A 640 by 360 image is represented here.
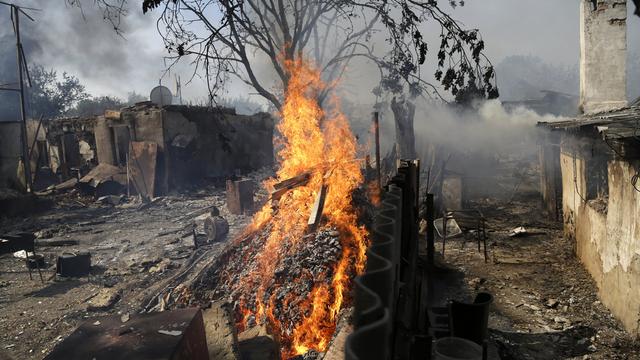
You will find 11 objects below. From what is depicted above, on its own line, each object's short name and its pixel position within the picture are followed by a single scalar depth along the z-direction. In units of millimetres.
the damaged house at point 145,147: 18266
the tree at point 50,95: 39688
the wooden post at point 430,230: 4824
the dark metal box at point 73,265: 9516
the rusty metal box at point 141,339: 3594
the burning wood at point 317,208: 7781
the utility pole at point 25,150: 17203
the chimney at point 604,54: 9719
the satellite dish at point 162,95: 23547
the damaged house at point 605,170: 6027
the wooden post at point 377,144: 8812
